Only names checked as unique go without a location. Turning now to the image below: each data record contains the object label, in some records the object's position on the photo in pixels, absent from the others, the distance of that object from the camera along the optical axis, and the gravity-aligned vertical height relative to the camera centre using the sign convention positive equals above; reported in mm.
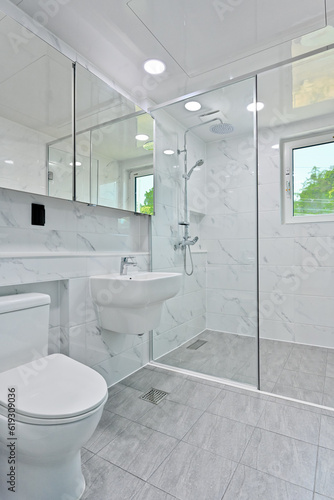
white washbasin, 1702 -299
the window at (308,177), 2908 +783
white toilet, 979 -563
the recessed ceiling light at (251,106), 2002 +1032
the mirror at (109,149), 1806 +734
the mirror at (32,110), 1422 +774
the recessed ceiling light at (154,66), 2033 +1354
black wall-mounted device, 1558 +204
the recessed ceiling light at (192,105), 2299 +1194
